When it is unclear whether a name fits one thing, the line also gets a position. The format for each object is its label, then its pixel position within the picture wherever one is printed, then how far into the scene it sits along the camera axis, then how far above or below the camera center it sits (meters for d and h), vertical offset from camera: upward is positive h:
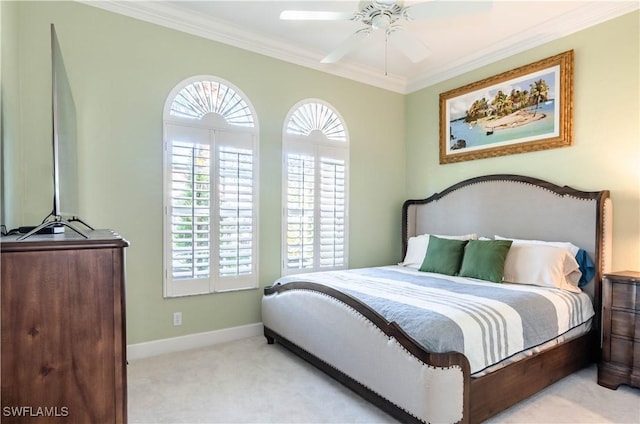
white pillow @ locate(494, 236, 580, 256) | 3.09 -0.32
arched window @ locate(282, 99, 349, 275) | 3.88 +0.20
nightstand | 2.52 -0.90
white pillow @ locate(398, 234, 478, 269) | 4.05 -0.51
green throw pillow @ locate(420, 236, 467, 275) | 3.49 -0.50
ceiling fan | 2.38 +1.37
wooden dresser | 1.12 -0.42
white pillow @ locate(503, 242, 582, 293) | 2.95 -0.51
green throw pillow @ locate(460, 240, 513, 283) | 3.15 -0.48
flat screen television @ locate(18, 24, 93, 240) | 1.52 +0.31
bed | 1.95 -0.69
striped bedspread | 1.98 -0.67
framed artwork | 3.36 +1.02
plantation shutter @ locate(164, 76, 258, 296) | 3.23 +0.16
